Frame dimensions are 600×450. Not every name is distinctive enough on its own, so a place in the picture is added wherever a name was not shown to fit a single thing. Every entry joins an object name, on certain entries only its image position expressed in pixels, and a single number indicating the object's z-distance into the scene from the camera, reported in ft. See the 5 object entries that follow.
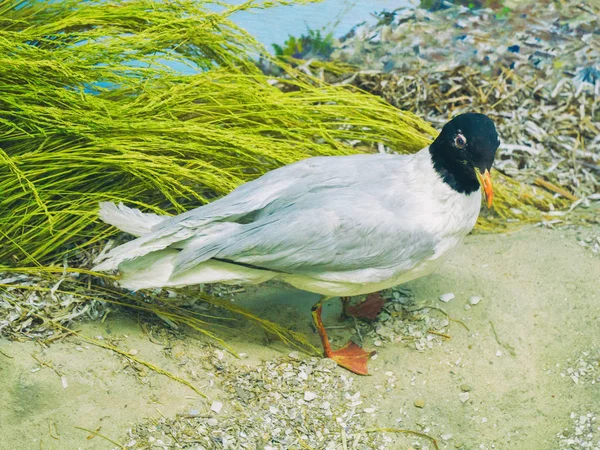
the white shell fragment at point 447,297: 9.59
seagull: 7.78
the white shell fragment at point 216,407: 8.03
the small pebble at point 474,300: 9.48
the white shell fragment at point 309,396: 8.31
